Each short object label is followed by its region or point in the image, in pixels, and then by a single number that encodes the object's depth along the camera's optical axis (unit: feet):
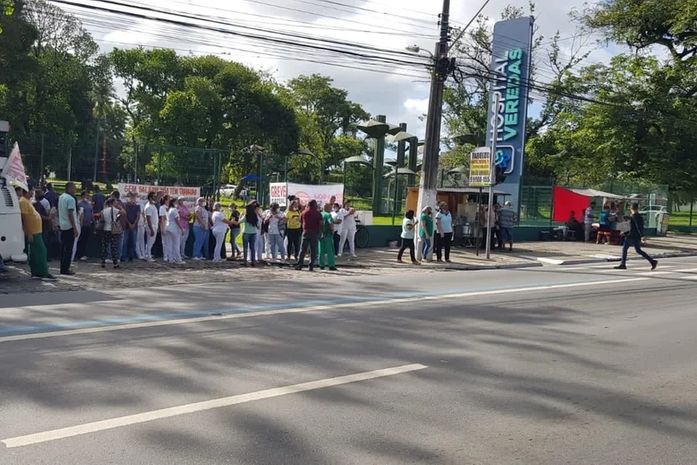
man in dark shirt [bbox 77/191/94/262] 50.19
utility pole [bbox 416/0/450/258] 64.03
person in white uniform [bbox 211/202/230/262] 55.01
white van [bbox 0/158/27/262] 39.06
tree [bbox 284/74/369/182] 259.19
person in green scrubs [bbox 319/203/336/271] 54.75
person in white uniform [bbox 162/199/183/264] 52.16
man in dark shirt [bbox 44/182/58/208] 50.03
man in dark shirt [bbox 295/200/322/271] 52.95
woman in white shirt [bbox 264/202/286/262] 56.75
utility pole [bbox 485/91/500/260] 67.05
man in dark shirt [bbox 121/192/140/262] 50.26
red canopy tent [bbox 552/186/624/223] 100.58
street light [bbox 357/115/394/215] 152.08
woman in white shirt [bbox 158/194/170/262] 52.42
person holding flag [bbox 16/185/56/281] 40.01
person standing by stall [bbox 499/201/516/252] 79.25
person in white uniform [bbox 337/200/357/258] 64.08
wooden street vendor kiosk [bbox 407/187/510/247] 79.06
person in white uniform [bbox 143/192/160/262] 51.39
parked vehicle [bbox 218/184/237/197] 116.10
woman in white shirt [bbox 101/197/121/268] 47.57
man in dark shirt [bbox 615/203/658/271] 62.23
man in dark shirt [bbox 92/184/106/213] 52.19
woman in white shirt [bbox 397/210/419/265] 61.93
